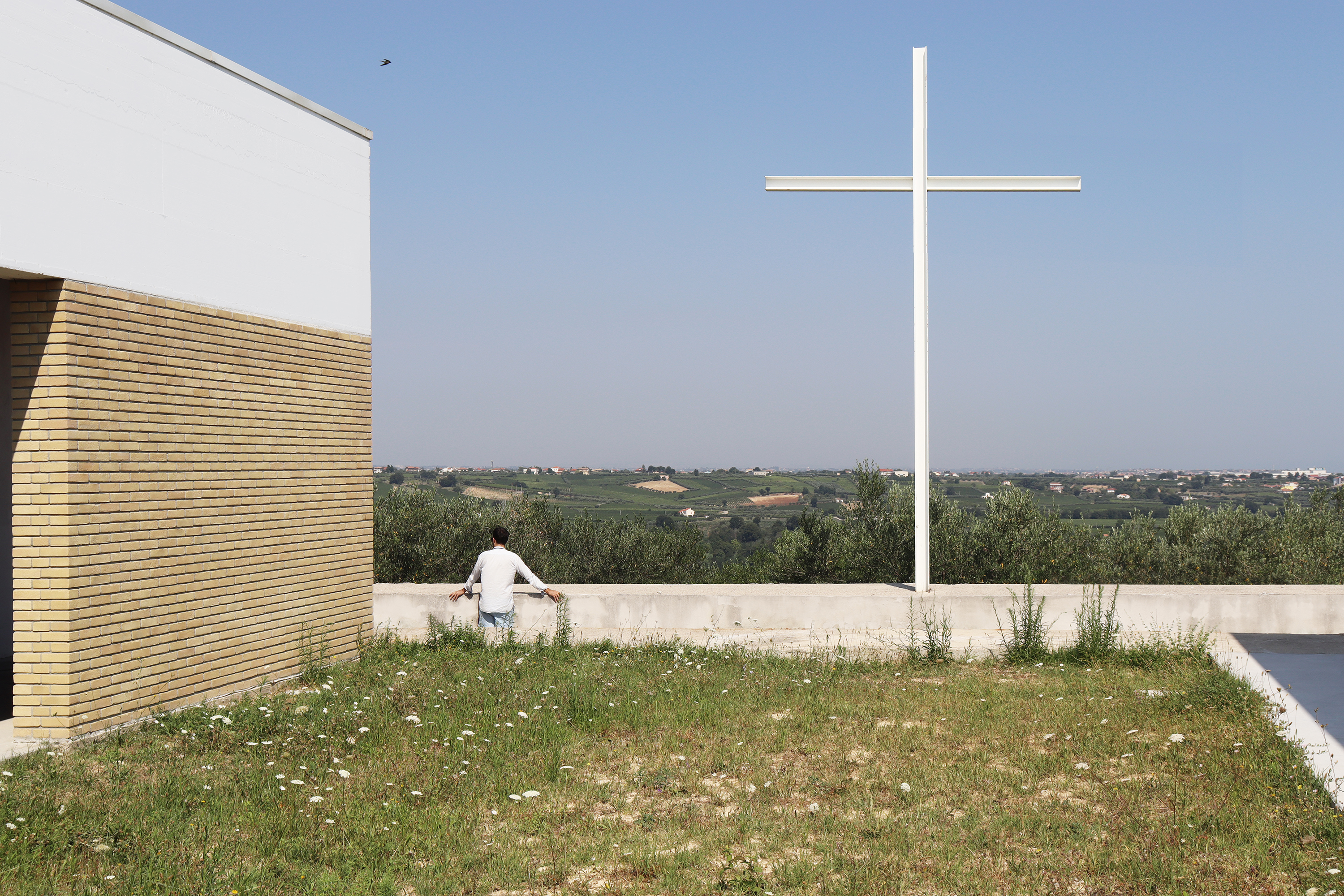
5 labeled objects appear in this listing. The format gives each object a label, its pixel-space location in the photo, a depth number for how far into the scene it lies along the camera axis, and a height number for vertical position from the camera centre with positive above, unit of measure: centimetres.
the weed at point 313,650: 1044 -196
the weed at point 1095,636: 1078 -188
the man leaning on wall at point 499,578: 1088 -123
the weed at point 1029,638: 1093 -195
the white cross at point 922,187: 1227 +345
